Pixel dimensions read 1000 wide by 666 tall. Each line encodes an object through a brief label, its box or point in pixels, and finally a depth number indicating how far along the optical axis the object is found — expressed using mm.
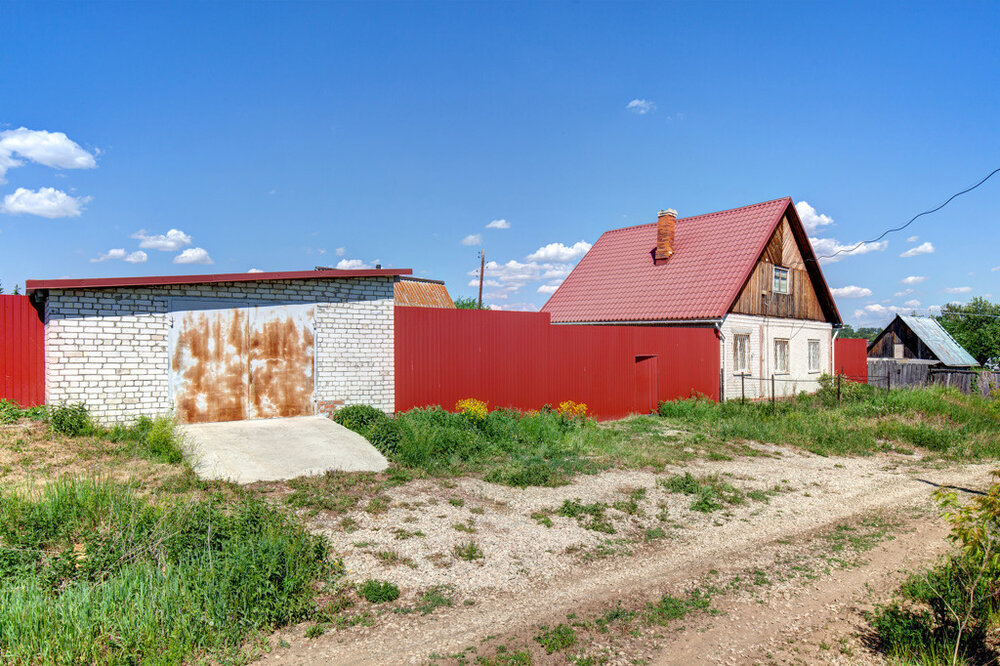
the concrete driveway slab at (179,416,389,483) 7656
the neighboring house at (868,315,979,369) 30969
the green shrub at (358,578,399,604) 4711
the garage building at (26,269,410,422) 8711
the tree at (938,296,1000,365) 40438
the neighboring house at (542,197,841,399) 17984
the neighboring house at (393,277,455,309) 29188
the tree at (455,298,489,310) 56366
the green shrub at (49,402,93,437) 8195
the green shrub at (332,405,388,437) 10172
